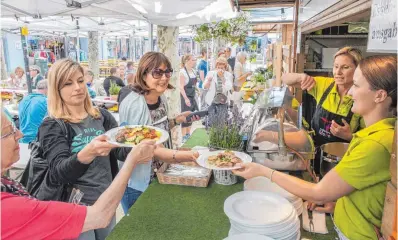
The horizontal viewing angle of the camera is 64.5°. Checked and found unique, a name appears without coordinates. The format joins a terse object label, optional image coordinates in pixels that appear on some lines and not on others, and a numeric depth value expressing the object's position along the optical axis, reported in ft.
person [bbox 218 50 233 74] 23.63
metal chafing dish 6.98
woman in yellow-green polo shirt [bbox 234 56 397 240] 3.95
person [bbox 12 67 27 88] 31.27
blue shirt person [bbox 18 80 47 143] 14.64
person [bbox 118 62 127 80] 29.27
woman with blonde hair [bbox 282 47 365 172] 7.89
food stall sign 3.21
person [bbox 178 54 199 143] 22.48
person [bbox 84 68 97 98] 23.55
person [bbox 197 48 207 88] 30.07
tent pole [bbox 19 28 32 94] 19.58
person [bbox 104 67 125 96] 25.38
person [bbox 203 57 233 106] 21.25
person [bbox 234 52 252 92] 25.89
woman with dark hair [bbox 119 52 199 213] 7.43
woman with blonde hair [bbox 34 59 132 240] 5.83
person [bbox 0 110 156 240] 3.62
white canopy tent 13.34
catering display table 5.22
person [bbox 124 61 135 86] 30.40
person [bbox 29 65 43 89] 30.22
